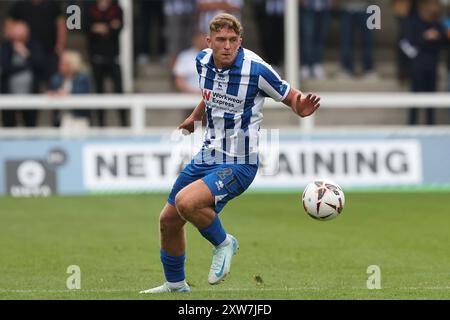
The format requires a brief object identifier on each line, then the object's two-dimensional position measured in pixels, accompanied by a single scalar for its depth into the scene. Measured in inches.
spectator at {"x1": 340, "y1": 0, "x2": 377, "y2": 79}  905.5
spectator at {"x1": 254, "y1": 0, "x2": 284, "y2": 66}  901.8
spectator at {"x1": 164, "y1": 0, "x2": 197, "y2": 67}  870.4
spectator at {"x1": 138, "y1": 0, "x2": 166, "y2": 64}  914.1
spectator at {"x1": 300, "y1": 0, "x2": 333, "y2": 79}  883.4
